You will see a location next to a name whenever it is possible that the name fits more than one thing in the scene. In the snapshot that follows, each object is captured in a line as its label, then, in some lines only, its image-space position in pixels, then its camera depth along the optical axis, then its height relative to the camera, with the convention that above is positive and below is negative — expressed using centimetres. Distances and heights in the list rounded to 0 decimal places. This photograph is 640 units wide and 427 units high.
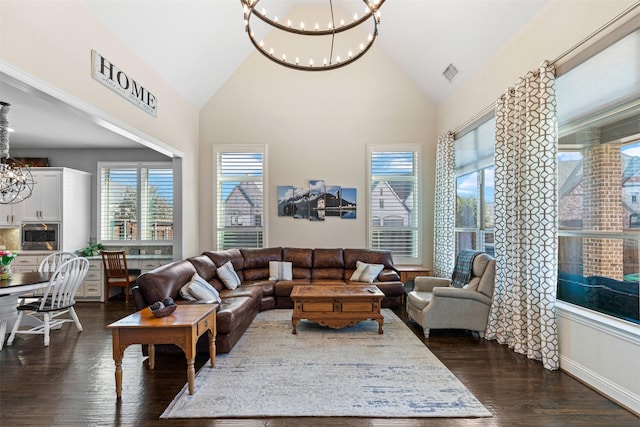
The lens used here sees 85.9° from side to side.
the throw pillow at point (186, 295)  394 -91
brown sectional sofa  362 -95
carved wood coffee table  432 -117
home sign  371 +161
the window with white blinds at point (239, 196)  687 +40
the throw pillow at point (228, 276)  523 -92
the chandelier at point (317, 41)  657 +337
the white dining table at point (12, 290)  369 -81
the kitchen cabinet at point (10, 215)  634 +1
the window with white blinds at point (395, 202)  681 +28
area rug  255 -144
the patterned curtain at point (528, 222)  332 -6
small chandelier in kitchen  381 +62
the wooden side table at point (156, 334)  265 -92
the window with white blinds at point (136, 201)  705 +30
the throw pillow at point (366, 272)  578 -96
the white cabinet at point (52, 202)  628 +25
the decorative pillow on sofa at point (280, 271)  598 -96
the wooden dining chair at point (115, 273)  611 -103
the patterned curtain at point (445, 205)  583 +19
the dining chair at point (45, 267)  492 -78
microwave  629 -39
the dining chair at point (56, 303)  408 -109
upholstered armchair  420 -111
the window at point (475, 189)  493 +43
